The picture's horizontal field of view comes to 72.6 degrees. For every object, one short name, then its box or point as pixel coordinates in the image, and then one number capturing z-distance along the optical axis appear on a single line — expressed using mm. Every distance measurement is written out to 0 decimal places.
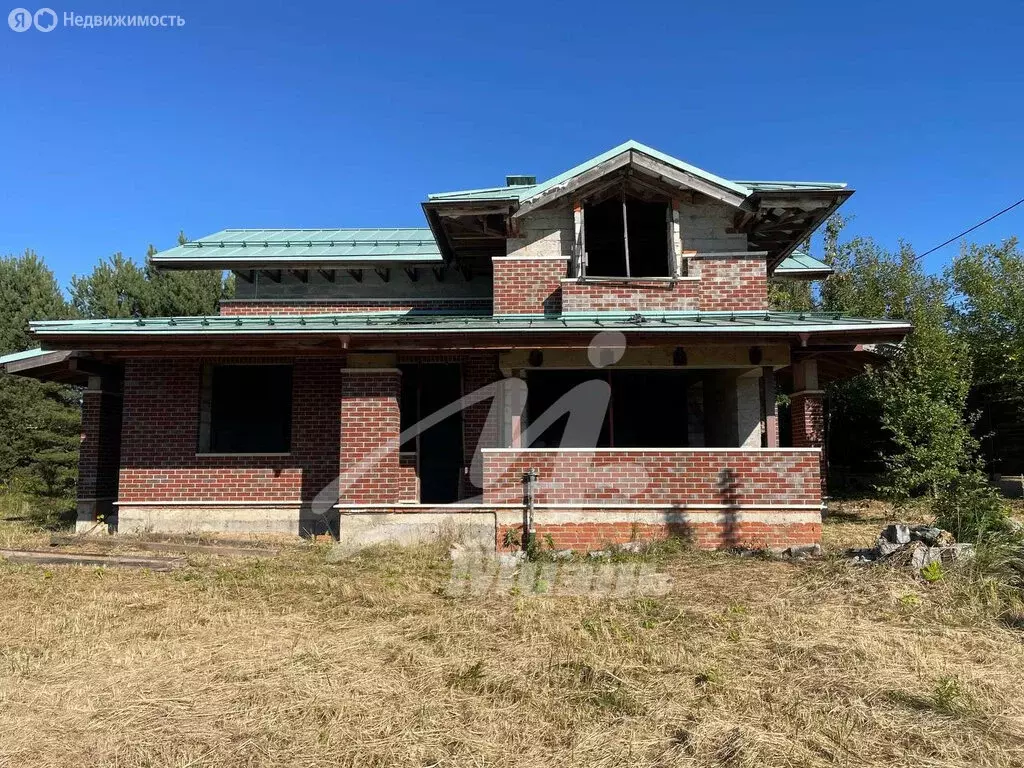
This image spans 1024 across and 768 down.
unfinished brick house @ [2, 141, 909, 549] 9086
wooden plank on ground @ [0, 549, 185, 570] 8125
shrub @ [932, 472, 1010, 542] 7672
